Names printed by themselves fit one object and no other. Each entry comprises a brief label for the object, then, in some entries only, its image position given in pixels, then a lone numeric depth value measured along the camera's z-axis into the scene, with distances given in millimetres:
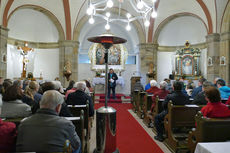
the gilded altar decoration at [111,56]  14781
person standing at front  10986
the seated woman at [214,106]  2840
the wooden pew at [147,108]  6025
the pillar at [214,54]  11242
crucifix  11789
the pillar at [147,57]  13797
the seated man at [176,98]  4188
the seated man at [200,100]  4391
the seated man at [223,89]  5215
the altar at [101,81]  12851
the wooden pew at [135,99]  8276
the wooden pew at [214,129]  2621
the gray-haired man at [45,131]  1811
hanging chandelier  12656
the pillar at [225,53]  10633
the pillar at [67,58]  12992
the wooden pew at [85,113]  3775
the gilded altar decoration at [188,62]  13459
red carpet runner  4072
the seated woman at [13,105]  2895
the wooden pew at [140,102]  7347
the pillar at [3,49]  9812
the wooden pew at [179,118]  3914
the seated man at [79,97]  4285
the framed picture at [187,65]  13648
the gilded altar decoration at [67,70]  12648
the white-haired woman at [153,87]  6695
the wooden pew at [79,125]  2646
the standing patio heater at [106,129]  3365
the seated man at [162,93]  5383
